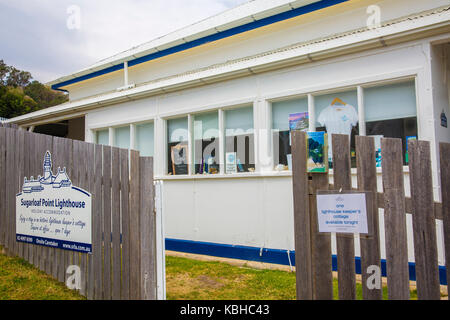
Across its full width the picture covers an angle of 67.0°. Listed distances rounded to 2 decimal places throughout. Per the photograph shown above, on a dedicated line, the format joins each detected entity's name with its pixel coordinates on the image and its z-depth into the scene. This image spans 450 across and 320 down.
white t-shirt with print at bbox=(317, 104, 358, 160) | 5.40
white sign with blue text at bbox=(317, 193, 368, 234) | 2.70
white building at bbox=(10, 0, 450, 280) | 4.89
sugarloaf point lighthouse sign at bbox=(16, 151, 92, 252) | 3.87
